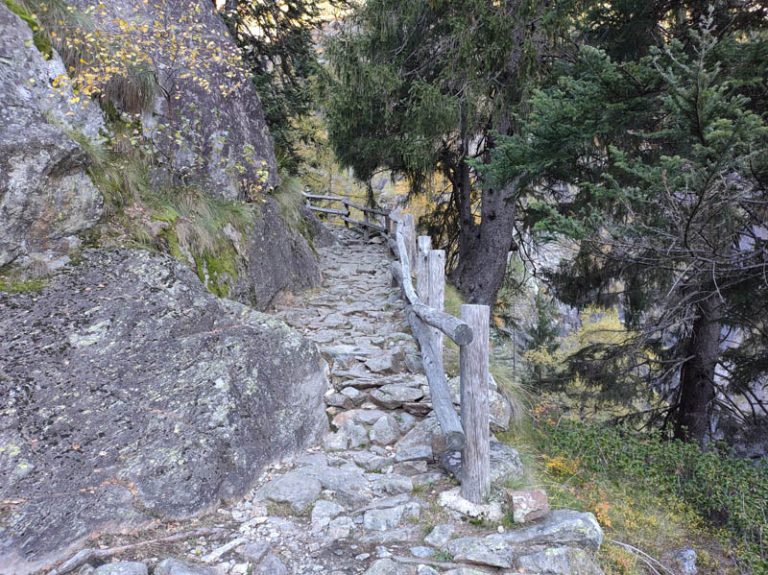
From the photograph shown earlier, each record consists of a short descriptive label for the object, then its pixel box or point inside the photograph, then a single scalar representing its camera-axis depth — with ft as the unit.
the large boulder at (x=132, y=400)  9.00
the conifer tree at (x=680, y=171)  10.84
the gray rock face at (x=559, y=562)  8.88
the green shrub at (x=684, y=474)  13.14
